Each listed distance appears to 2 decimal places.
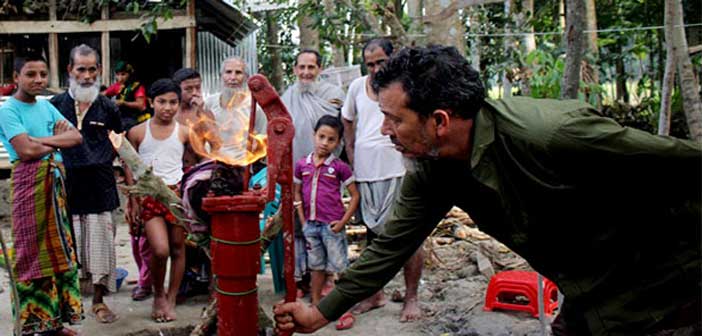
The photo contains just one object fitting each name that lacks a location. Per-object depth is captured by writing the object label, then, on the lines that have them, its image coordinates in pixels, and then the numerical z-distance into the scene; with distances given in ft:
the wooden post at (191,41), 31.60
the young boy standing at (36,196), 14.08
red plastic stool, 15.40
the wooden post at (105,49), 32.58
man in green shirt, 6.42
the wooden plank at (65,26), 32.17
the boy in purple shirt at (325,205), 16.85
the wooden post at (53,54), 32.42
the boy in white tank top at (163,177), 16.49
